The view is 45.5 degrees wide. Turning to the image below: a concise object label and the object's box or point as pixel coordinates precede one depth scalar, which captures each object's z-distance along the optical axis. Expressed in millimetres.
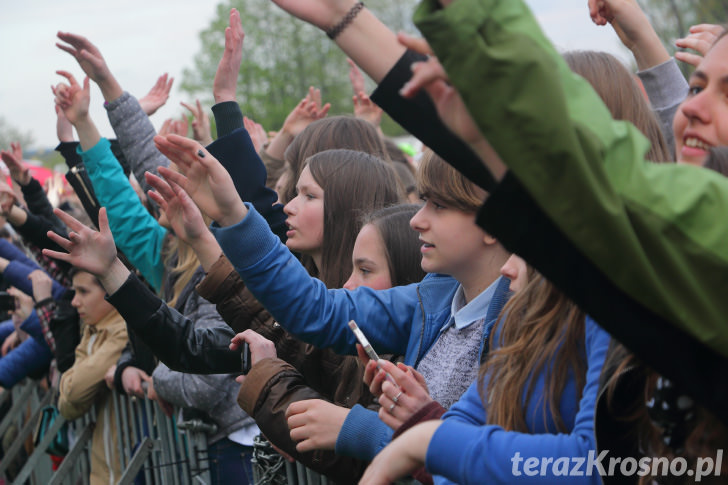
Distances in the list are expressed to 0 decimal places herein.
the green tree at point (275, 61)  33031
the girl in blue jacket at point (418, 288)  2432
